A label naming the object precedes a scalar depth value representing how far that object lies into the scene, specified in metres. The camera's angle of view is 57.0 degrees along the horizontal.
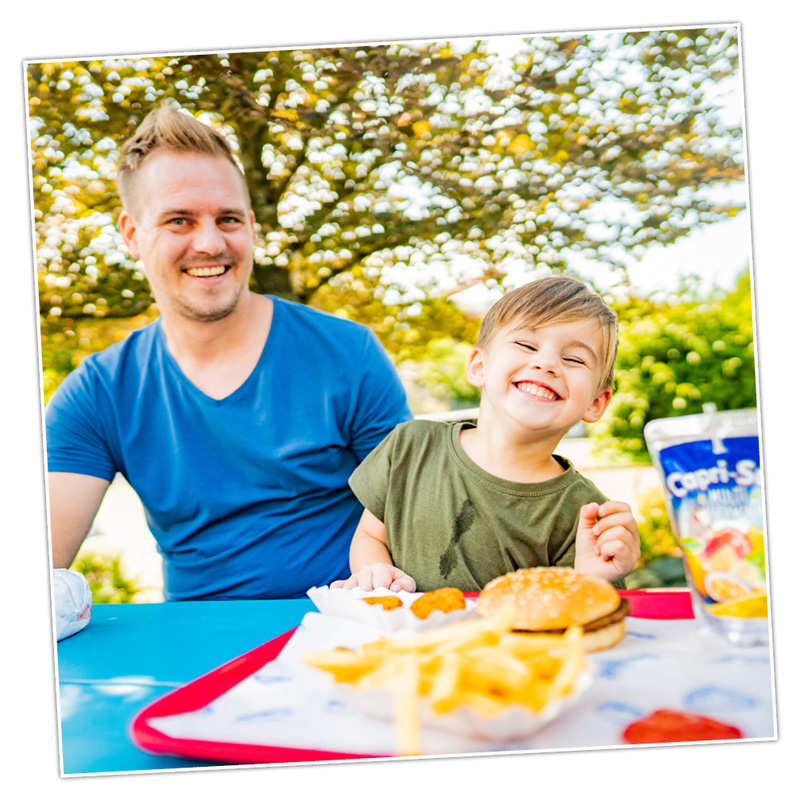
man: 1.92
